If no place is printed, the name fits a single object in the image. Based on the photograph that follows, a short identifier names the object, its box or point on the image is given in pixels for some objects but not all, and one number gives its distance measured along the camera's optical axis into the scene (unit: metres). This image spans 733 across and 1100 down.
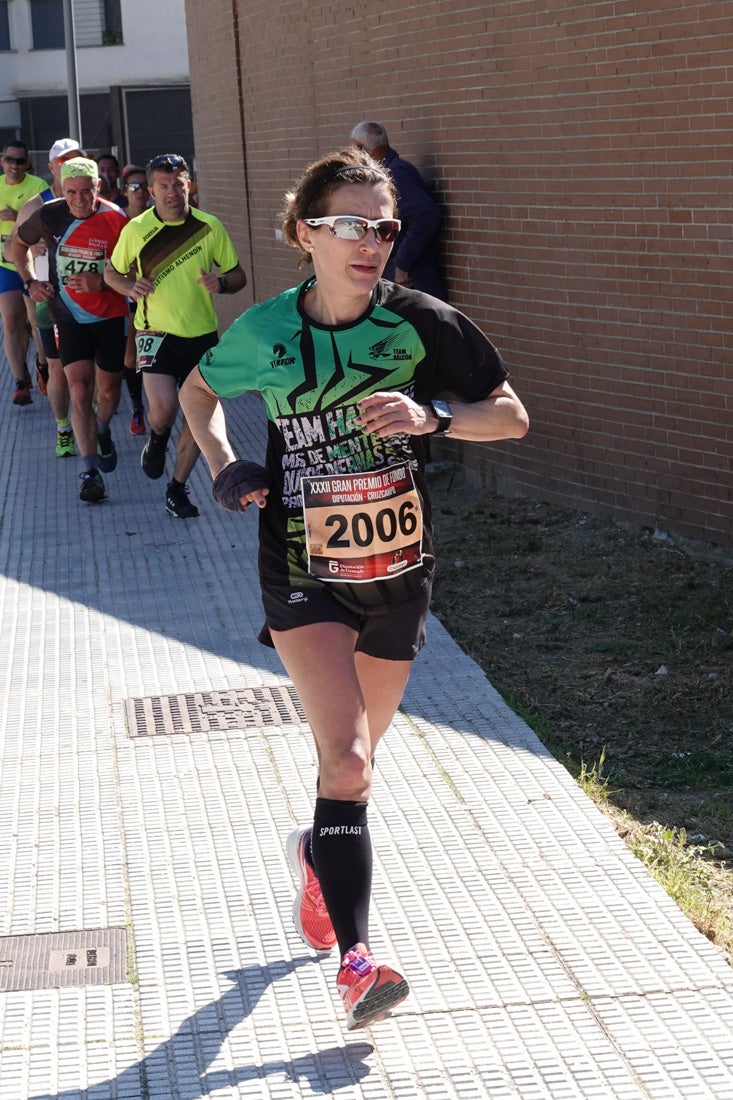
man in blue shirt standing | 9.93
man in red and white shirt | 10.03
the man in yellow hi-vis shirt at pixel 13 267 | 14.02
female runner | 3.68
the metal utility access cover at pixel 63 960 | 4.06
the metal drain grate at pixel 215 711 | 5.91
